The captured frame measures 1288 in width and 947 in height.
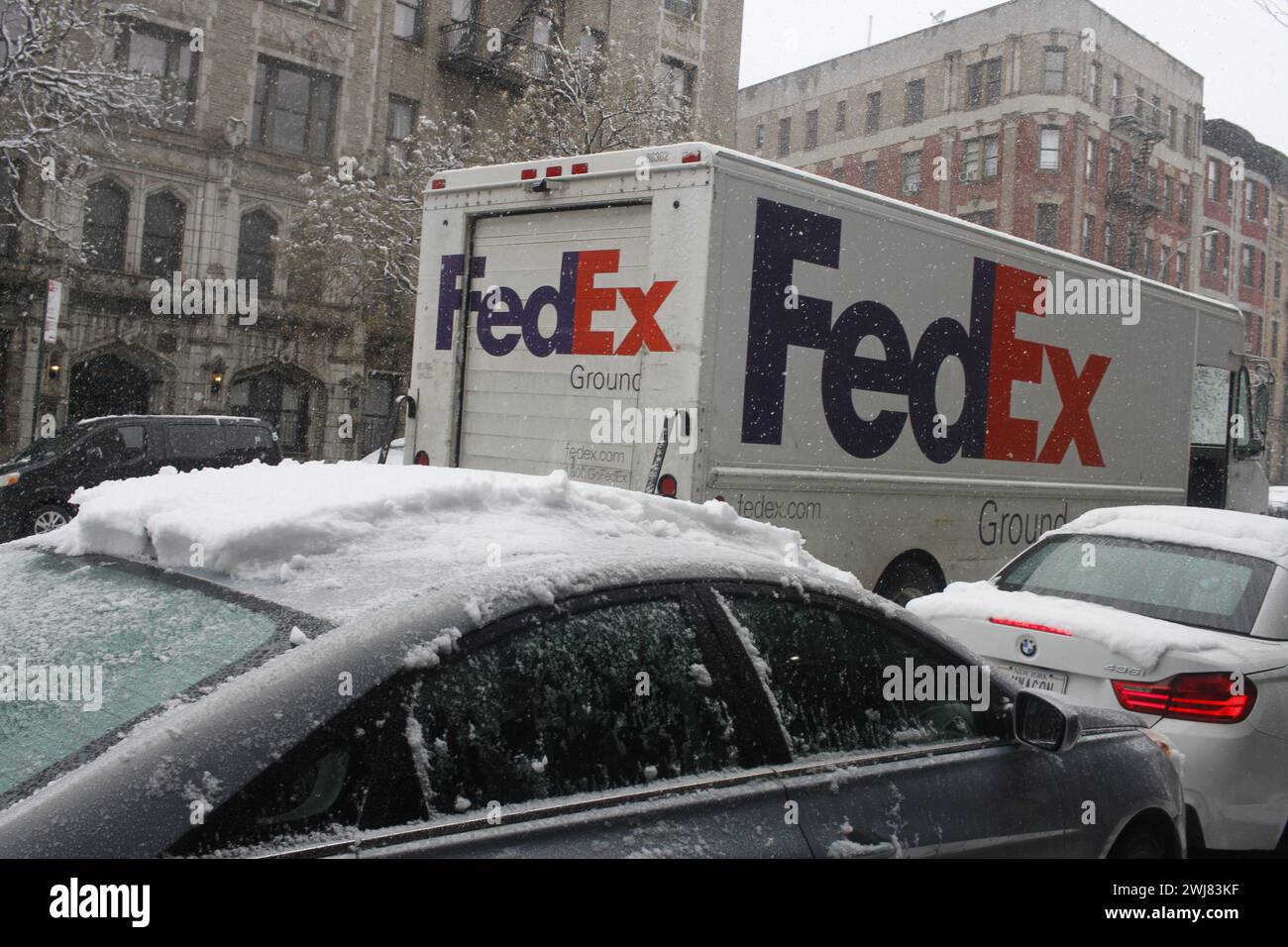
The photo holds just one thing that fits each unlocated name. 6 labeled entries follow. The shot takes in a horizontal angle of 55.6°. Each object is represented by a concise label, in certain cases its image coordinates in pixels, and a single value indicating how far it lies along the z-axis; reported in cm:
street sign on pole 1938
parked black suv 1599
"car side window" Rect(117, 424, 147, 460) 1716
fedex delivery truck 777
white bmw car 516
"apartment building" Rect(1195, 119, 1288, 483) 5562
